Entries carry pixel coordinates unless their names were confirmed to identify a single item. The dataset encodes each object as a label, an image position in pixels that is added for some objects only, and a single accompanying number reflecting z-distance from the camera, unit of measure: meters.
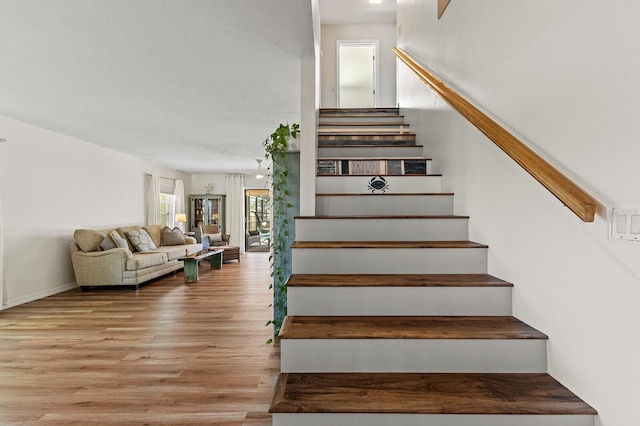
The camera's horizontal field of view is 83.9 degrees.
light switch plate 1.07
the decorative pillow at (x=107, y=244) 5.82
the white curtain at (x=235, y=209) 10.89
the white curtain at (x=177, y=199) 10.03
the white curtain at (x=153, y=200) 8.48
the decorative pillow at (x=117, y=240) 6.01
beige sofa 5.53
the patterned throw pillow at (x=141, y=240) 6.86
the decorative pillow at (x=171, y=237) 8.27
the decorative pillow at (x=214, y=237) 9.59
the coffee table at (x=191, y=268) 6.25
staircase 1.36
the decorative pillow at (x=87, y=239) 5.62
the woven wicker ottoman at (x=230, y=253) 8.65
